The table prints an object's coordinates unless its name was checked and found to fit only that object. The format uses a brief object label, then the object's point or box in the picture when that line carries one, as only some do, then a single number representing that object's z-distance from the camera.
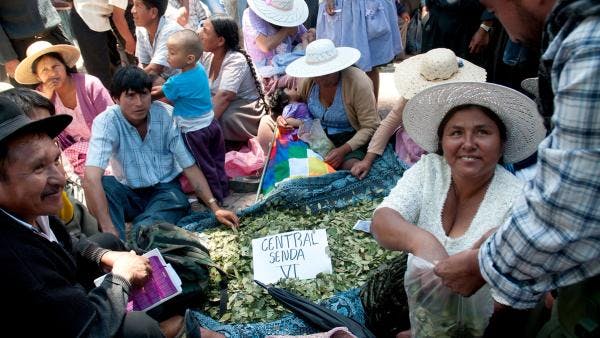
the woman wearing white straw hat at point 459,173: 2.02
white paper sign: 2.99
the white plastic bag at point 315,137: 4.17
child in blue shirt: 4.04
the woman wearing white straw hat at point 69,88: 4.00
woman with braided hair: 4.68
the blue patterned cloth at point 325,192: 3.63
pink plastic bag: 4.46
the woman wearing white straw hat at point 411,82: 3.30
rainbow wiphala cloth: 4.00
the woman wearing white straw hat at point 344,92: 4.02
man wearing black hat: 1.69
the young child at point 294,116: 4.40
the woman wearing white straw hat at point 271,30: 5.20
